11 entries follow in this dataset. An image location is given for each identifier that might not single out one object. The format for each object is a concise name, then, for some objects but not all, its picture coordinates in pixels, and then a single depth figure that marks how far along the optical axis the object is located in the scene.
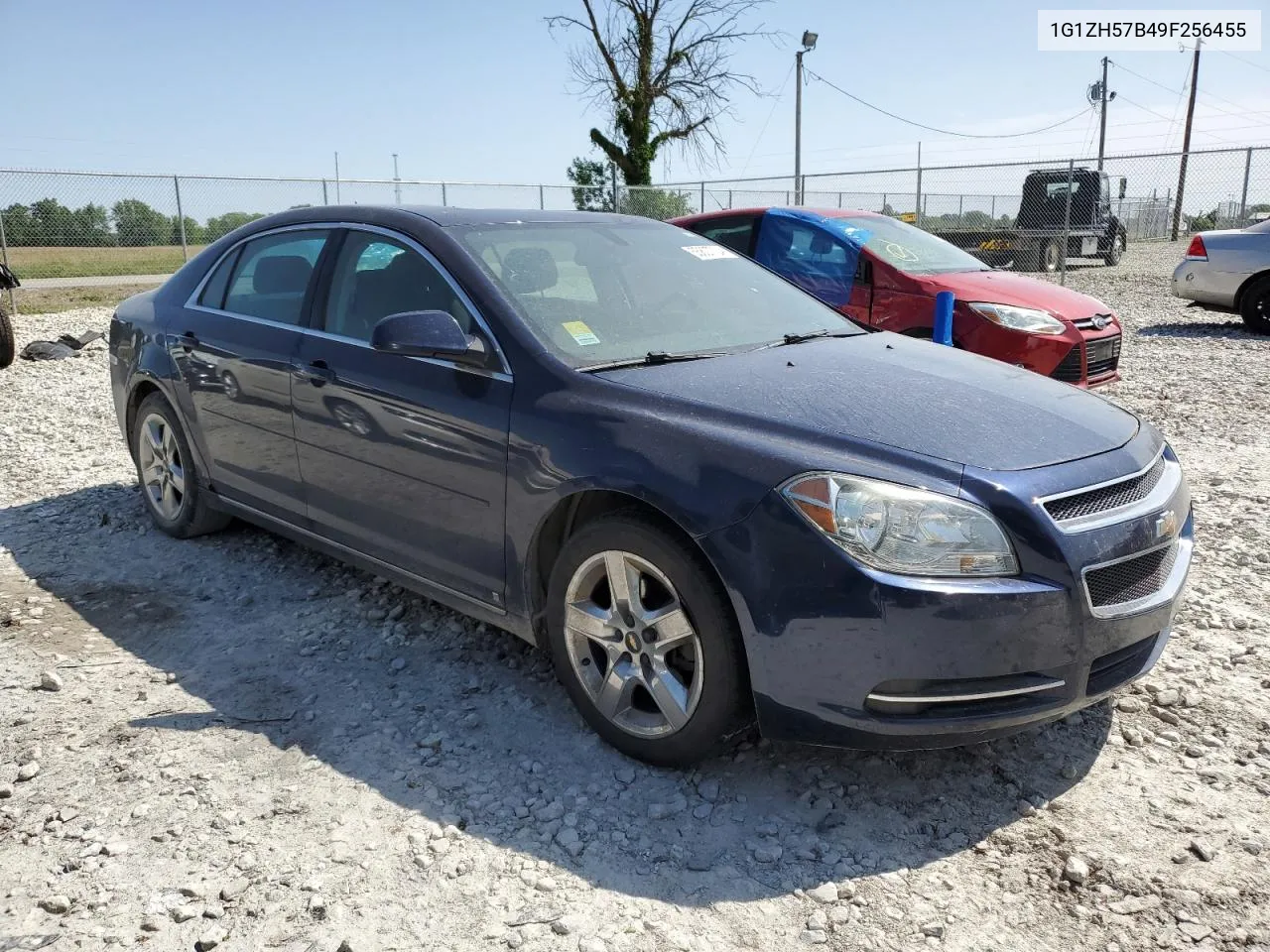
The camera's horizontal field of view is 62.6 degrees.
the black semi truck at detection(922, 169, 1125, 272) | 19.30
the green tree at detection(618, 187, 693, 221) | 23.91
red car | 6.99
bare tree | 28.75
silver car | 11.35
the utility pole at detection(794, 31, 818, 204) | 26.97
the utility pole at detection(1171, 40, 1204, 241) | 18.83
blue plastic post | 5.33
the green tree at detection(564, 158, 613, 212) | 22.86
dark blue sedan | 2.60
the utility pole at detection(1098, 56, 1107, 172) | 42.44
